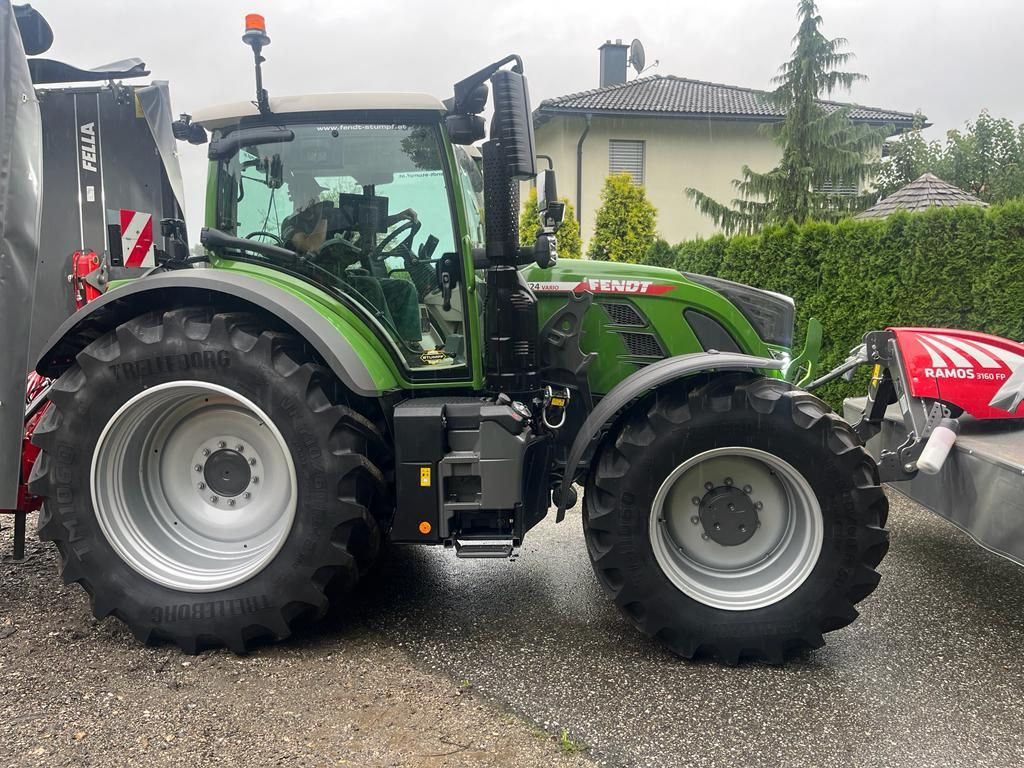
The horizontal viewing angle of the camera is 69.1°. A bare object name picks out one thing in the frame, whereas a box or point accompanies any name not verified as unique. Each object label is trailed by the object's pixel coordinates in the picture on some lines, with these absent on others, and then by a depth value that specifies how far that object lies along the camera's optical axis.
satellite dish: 20.39
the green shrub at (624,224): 12.68
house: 17.80
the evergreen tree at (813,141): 16.11
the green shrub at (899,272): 6.73
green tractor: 2.94
